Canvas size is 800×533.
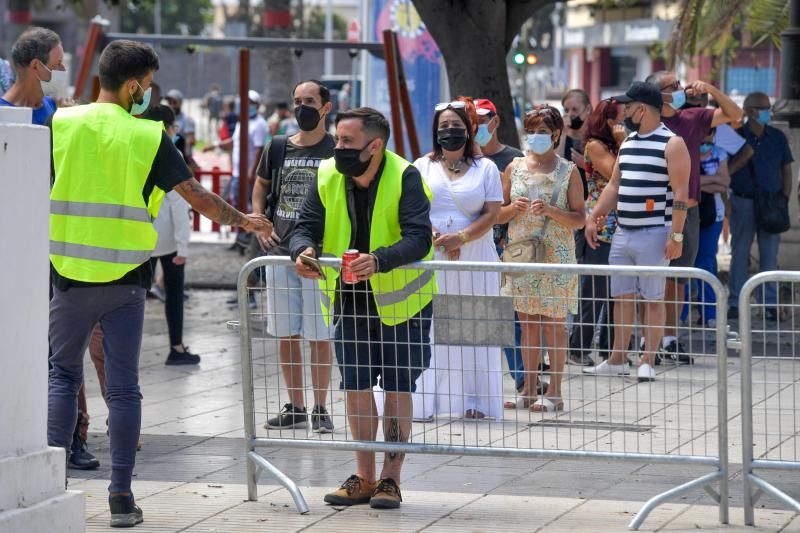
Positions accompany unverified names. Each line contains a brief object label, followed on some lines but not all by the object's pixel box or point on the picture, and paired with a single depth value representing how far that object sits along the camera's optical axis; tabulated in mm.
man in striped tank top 17161
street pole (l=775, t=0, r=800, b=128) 25809
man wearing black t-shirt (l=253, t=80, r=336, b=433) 13248
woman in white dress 15055
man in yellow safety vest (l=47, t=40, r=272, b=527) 10993
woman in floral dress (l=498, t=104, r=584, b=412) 15891
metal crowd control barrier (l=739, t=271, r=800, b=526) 10836
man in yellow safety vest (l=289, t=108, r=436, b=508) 11657
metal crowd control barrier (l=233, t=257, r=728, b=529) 11179
